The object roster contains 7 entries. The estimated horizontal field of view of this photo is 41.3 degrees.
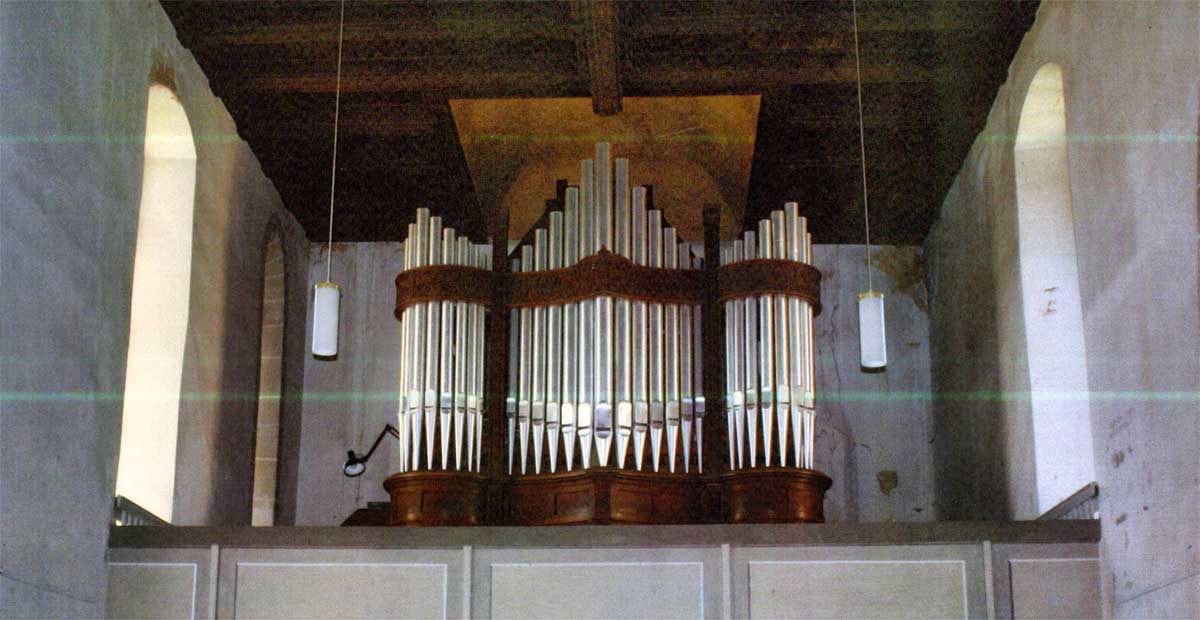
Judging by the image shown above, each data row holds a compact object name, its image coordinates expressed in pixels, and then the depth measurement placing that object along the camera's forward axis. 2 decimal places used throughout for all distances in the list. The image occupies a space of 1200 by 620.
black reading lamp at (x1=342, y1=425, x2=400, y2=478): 12.06
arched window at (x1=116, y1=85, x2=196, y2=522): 10.80
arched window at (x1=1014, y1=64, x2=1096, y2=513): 10.61
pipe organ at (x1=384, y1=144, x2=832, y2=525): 10.62
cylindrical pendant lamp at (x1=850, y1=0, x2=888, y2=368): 10.14
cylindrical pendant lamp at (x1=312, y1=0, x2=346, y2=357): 10.01
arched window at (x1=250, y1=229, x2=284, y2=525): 13.77
